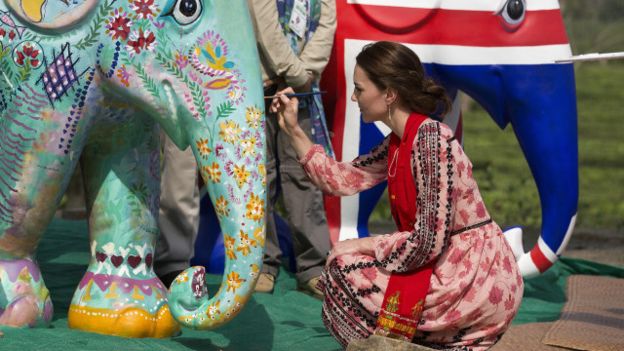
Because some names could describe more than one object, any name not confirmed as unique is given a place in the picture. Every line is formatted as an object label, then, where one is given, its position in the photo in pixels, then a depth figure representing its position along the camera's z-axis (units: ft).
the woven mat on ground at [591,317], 27.63
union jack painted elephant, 29.78
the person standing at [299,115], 29.60
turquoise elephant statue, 21.90
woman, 22.06
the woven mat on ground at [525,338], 27.09
